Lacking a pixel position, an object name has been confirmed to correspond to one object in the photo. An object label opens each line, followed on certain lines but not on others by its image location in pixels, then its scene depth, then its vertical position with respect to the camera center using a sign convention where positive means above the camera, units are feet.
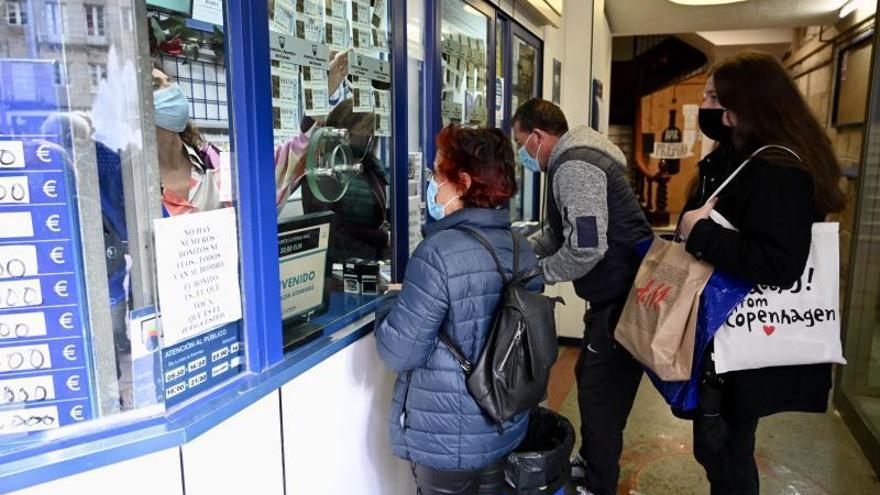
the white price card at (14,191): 3.52 -0.18
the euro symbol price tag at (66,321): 3.75 -0.96
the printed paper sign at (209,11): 4.20 +0.98
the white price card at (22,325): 3.63 -0.97
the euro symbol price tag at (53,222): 3.63 -0.37
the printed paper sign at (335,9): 5.90 +1.39
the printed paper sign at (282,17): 4.99 +1.13
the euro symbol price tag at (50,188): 3.60 -0.17
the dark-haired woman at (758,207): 5.21 -0.46
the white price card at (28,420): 3.69 -1.54
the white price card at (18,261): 3.57 -0.58
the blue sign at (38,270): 3.51 -0.65
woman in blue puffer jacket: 5.03 -1.33
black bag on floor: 5.82 -2.94
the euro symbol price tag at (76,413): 3.84 -1.55
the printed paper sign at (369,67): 6.31 +0.92
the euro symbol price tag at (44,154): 3.56 +0.02
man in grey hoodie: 6.94 -1.07
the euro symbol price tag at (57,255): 3.67 -0.56
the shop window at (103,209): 3.55 -0.31
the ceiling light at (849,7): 15.07 +3.55
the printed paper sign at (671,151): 33.47 +0.15
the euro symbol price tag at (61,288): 3.71 -0.76
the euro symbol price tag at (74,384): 3.81 -1.36
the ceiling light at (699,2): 15.93 +3.82
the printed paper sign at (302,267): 5.42 -1.01
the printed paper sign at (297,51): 4.99 +0.89
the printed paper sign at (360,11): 6.28 +1.46
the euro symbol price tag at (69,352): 3.78 -1.16
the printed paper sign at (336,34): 5.92 +1.16
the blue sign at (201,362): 4.15 -1.43
